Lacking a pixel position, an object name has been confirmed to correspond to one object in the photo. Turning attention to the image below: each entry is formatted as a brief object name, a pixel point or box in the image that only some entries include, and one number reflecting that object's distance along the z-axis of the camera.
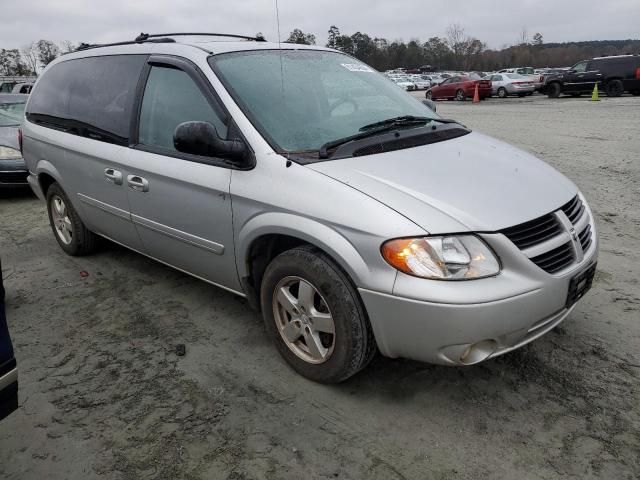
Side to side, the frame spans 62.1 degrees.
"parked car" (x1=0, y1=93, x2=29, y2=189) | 7.57
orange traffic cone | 25.73
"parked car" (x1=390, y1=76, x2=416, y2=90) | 43.75
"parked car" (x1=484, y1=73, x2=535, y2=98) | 26.97
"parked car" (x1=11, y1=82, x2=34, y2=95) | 16.63
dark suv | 22.28
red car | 27.08
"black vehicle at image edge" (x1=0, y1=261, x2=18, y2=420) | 1.97
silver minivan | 2.30
